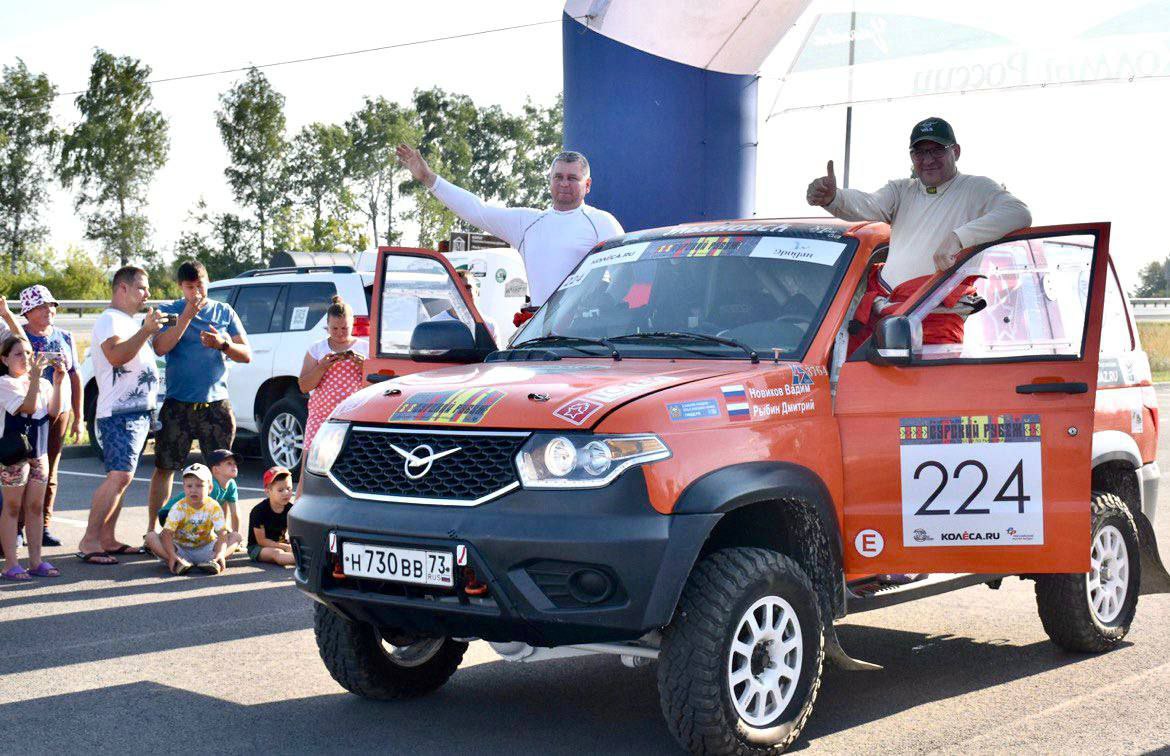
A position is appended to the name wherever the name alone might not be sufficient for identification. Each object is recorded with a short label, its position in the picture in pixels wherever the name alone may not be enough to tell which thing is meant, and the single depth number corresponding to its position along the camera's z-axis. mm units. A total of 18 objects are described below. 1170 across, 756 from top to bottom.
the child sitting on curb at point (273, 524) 8703
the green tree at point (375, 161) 73812
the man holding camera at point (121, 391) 8500
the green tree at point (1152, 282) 65500
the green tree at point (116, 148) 63531
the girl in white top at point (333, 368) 8820
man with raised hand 7387
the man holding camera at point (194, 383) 8836
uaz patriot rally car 4355
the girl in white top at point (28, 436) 7934
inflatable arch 9742
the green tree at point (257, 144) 65125
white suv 12906
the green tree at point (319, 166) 71750
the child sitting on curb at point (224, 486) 8930
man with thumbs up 5480
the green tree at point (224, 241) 68475
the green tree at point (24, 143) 65750
